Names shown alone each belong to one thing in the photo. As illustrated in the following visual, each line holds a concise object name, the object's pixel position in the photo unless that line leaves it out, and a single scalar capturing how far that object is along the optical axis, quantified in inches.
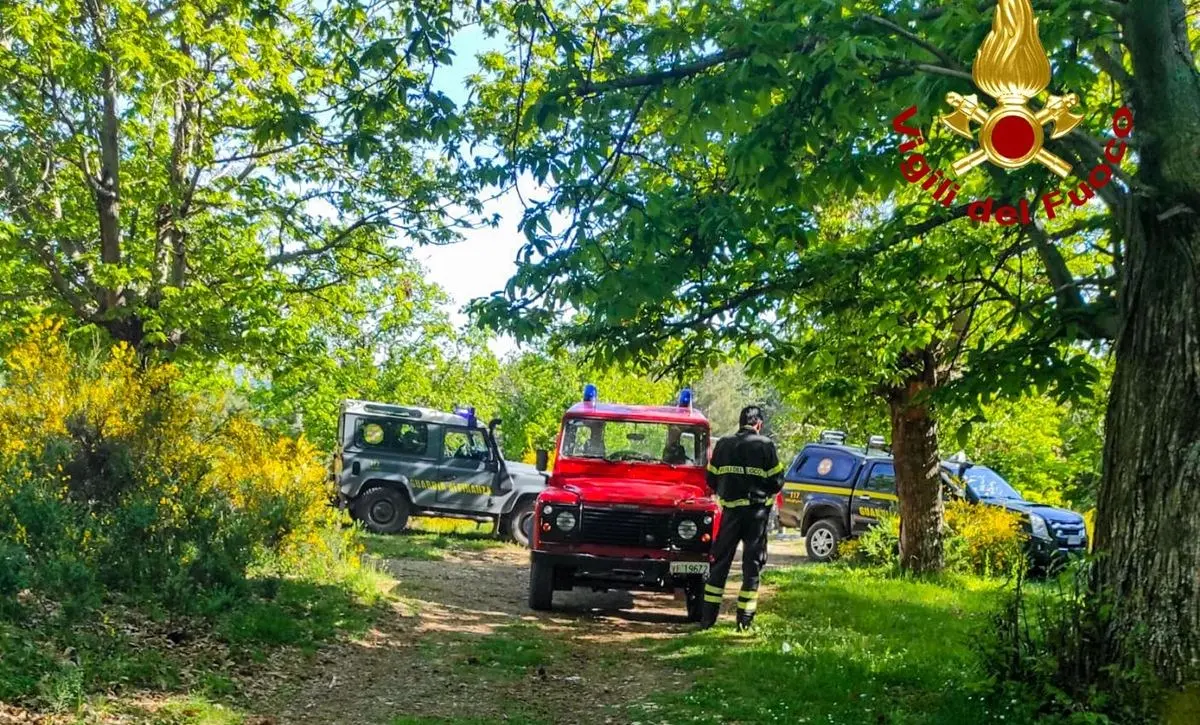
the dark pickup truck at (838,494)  756.0
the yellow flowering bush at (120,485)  267.4
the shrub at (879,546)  641.6
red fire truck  398.0
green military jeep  738.8
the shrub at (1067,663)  210.7
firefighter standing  366.3
